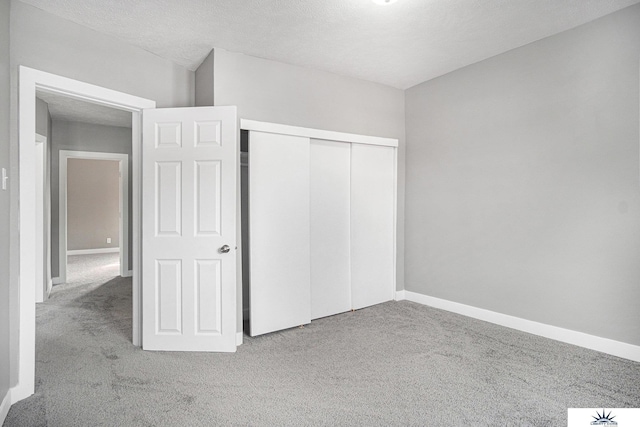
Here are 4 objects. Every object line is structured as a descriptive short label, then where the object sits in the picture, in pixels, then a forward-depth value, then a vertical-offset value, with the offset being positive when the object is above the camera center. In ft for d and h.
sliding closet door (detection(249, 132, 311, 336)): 10.73 -0.55
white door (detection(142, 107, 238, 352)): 9.55 -0.28
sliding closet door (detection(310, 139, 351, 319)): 12.26 -0.49
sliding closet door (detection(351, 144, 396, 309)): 13.32 -0.40
